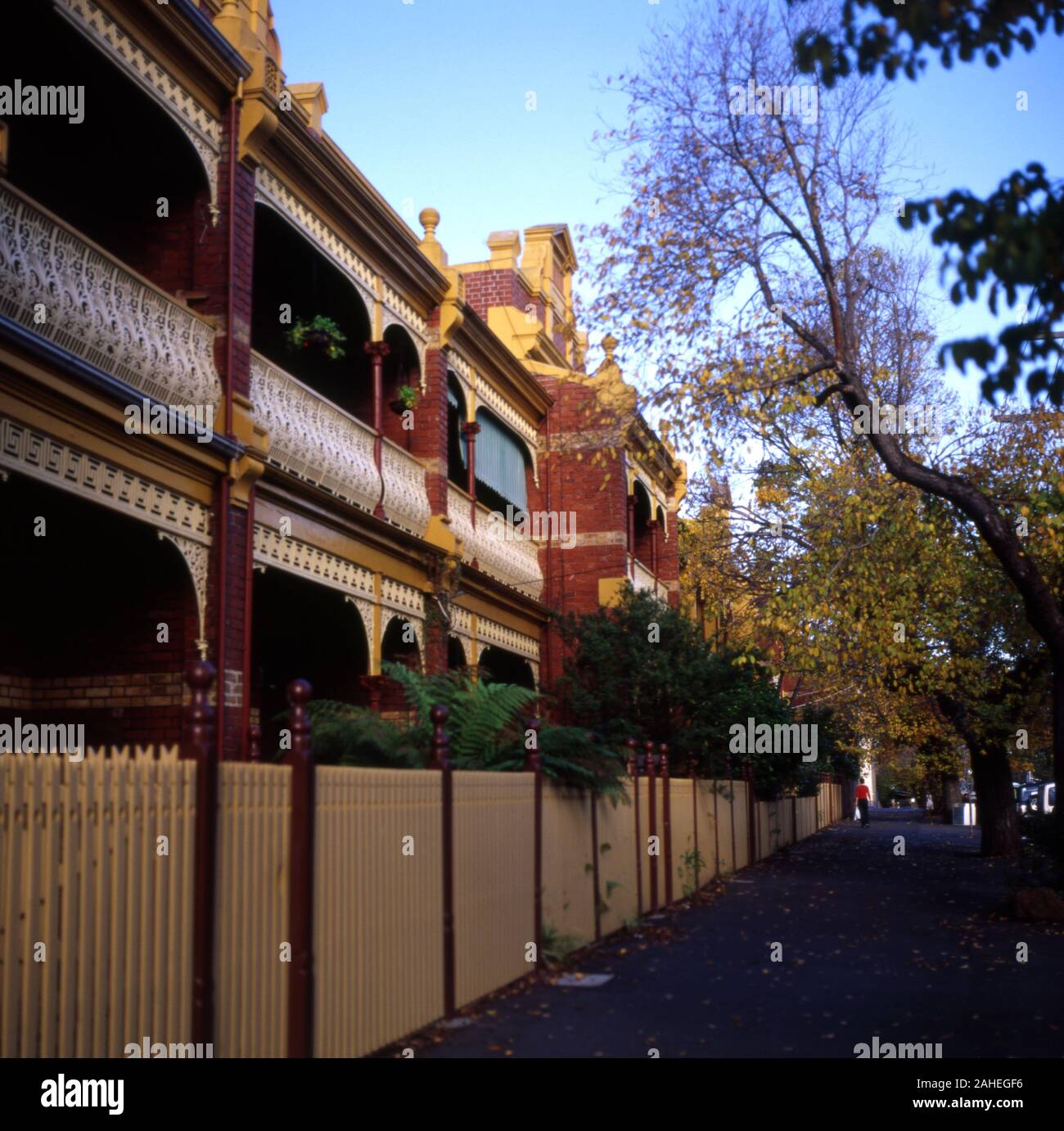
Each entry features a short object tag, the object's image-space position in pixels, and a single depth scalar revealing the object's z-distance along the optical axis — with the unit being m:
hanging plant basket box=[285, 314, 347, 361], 15.24
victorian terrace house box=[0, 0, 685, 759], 10.30
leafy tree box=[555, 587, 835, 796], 21.42
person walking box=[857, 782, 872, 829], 50.16
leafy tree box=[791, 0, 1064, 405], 6.28
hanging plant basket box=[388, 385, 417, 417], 17.66
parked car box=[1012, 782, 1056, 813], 52.22
